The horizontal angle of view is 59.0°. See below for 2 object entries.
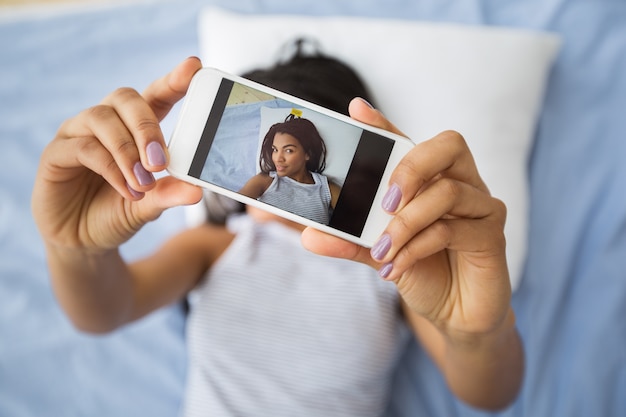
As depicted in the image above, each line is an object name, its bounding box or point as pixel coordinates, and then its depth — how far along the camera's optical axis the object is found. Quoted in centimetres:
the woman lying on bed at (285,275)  45
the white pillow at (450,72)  79
